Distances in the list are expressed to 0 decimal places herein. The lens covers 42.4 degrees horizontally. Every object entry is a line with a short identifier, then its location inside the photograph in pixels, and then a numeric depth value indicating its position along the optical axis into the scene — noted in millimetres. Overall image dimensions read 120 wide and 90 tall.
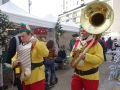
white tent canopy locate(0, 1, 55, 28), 4662
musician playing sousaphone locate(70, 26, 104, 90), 2293
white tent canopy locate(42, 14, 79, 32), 8390
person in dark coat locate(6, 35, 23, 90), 3059
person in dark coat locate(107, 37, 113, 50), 12997
